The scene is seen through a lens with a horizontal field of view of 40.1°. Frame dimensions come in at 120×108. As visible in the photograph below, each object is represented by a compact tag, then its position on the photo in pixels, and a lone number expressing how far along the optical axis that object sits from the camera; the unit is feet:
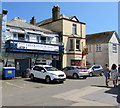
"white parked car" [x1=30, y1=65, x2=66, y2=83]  48.51
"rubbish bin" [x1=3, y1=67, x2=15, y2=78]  54.65
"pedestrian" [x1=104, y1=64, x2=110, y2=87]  42.90
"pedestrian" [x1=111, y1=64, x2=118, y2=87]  41.32
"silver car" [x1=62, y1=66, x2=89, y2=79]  61.86
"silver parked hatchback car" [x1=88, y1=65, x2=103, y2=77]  73.96
